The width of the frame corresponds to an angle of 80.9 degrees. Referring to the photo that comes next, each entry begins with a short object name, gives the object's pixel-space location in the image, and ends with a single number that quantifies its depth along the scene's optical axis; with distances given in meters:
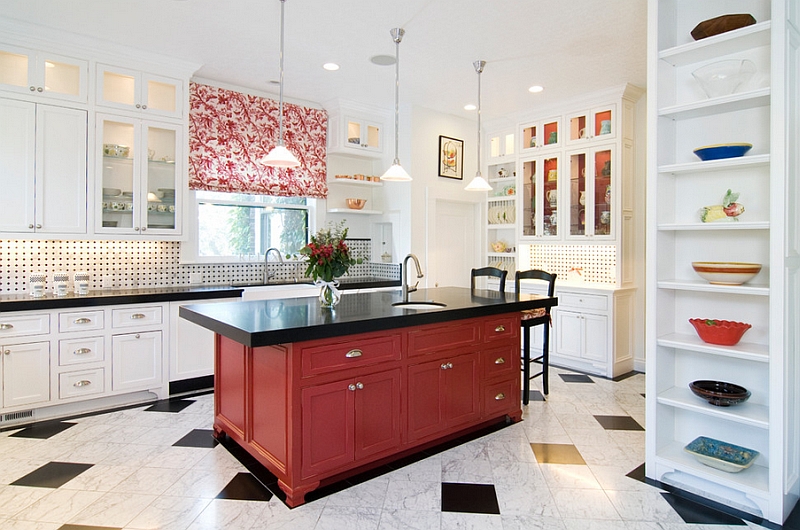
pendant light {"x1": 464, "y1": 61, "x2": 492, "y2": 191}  4.03
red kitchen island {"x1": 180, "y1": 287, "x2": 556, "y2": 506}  2.35
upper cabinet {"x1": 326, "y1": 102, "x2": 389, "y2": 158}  5.26
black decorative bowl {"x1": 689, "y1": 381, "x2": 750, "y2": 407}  2.37
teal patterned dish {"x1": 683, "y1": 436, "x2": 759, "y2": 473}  2.36
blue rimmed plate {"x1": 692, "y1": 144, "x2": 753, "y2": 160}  2.39
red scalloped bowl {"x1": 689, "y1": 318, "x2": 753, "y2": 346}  2.40
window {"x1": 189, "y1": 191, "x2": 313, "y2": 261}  4.78
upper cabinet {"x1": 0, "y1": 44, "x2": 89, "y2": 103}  3.49
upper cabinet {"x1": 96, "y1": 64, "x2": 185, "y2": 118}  3.87
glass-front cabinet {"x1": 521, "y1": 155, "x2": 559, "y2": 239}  5.37
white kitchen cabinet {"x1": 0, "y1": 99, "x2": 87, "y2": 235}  3.49
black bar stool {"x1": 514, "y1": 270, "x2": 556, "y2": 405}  3.85
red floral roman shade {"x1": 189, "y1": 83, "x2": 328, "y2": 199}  4.55
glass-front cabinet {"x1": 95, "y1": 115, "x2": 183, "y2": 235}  3.89
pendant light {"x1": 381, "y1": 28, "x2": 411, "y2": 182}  3.67
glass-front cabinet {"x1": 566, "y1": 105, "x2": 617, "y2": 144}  4.87
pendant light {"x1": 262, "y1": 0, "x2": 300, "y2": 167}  3.08
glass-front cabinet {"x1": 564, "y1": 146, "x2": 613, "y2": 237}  4.91
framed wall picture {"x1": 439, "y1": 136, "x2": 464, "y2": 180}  5.66
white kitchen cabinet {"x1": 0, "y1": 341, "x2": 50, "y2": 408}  3.31
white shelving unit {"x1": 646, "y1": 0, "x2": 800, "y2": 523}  2.21
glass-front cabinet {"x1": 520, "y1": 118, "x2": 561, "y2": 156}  5.38
